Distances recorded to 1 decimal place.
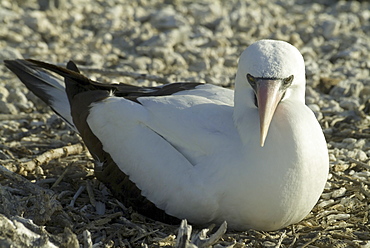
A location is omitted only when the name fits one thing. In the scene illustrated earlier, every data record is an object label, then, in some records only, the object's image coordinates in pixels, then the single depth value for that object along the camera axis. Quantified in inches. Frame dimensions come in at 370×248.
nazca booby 348.2
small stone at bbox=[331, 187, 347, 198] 423.5
